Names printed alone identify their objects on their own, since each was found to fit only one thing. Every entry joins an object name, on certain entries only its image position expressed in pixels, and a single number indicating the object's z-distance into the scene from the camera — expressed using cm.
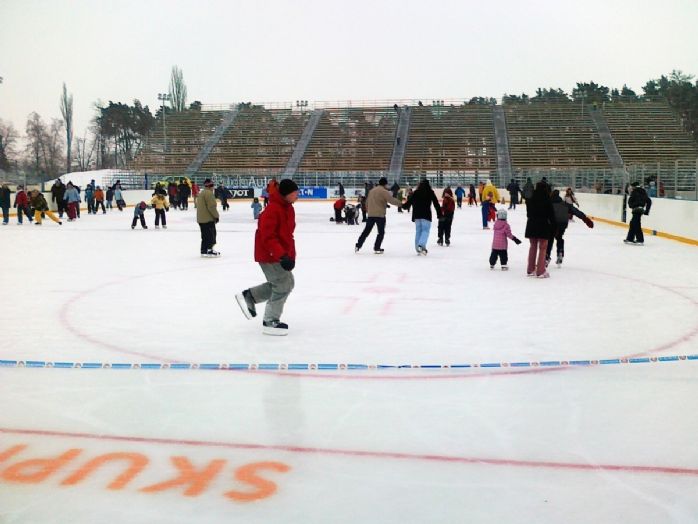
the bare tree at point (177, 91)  7506
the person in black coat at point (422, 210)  1262
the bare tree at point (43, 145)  6281
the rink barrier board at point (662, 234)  1545
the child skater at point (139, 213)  1994
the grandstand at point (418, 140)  5056
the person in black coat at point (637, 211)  1455
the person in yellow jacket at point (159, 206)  2038
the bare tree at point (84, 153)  8825
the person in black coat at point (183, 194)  3215
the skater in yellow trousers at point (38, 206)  2212
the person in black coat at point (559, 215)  1074
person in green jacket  1253
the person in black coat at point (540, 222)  982
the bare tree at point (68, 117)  5975
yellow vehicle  4153
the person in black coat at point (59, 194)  2396
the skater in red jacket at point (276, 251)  600
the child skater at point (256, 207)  2313
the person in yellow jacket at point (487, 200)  1945
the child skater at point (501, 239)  1061
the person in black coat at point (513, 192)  3089
